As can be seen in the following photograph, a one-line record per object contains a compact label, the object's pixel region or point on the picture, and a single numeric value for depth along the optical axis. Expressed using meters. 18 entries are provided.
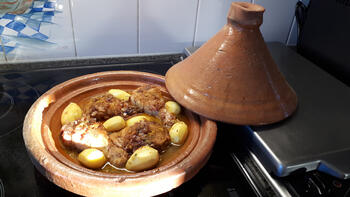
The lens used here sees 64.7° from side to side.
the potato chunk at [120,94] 0.63
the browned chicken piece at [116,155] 0.48
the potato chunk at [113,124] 0.55
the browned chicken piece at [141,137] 0.51
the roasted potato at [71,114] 0.54
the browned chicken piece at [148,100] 0.60
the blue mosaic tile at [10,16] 0.71
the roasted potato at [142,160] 0.47
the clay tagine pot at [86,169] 0.41
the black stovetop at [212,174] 0.46
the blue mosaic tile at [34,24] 0.74
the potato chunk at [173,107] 0.59
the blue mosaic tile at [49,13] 0.74
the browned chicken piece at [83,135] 0.50
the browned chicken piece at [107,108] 0.56
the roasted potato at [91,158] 0.47
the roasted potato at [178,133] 0.53
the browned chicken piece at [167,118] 0.57
